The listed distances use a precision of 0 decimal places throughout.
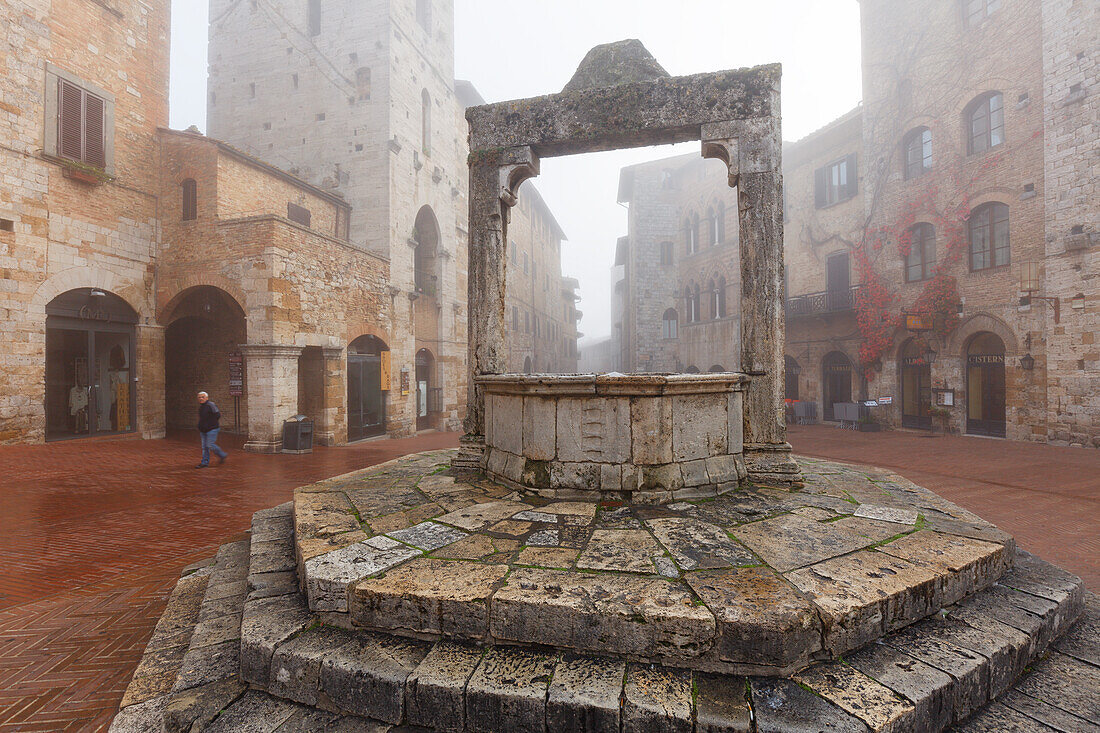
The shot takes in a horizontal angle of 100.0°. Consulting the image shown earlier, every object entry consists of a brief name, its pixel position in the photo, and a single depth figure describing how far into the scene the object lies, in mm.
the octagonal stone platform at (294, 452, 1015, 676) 2084
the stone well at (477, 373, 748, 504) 3746
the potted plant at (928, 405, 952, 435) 13195
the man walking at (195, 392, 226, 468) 8531
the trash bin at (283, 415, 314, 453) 10227
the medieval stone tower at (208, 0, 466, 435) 14453
